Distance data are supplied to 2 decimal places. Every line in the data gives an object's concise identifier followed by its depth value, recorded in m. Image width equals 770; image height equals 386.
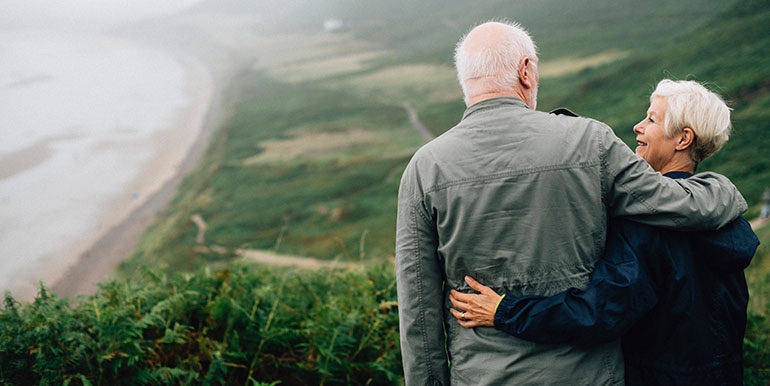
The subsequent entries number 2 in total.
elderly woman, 2.09
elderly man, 2.10
